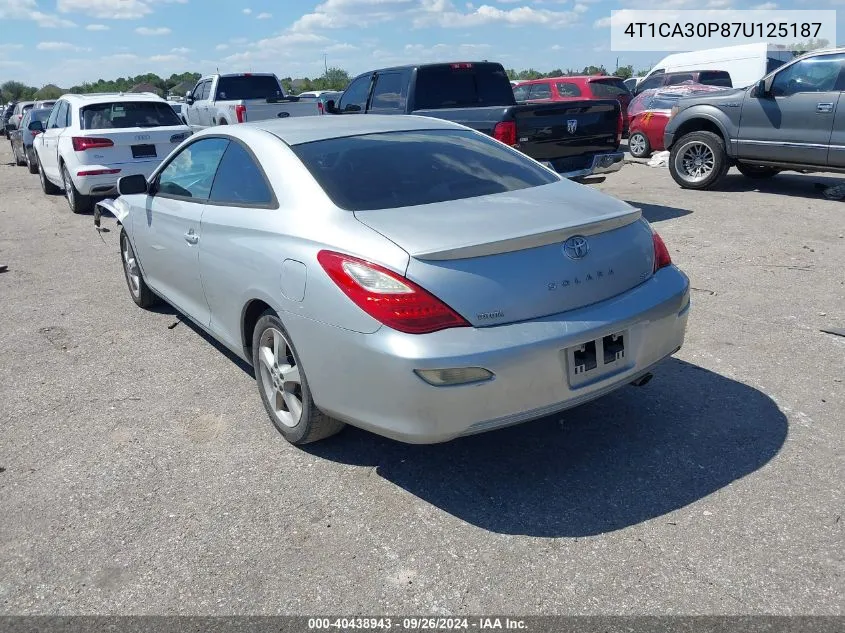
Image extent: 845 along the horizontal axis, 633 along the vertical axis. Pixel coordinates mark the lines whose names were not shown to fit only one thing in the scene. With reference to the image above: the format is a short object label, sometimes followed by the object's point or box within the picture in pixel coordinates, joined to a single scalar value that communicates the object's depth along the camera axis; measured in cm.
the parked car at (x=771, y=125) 915
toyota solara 288
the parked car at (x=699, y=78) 1877
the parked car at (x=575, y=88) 1744
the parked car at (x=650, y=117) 1454
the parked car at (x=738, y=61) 2042
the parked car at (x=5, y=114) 3120
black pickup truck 801
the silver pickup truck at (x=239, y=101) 1404
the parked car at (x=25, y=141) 1780
